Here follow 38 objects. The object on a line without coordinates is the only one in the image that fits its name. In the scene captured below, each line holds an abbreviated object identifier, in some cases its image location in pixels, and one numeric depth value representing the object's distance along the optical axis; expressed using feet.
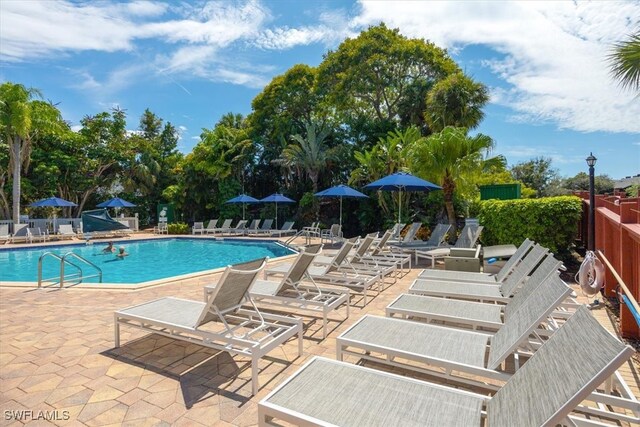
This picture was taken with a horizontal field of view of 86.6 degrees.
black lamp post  22.62
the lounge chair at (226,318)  10.98
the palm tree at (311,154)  68.59
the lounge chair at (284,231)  64.49
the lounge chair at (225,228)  69.10
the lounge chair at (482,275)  18.98
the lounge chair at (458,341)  9.01
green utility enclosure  44.77
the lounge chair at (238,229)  67.87
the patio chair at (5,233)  56.31
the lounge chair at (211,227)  69.10
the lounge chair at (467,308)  12.24
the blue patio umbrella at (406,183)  36.36
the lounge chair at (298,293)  15.34
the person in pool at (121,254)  45.04
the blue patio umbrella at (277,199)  64.54
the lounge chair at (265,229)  65.80
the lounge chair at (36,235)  57.41
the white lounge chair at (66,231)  62.80
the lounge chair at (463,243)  30.19
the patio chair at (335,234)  51.44
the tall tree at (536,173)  130.72
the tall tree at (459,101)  51.78
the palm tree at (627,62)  22.86
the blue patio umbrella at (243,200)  68.33
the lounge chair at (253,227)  66.71
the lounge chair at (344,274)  19.57
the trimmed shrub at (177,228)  70.74
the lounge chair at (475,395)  5.58
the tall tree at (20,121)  61.52
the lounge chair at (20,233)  56.82
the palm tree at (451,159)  37.63
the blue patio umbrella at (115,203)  71.82
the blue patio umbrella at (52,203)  63.57
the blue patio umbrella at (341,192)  49.71
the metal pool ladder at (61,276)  22.86
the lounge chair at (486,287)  15.57
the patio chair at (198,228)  69.68
